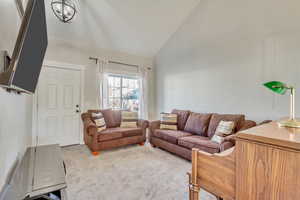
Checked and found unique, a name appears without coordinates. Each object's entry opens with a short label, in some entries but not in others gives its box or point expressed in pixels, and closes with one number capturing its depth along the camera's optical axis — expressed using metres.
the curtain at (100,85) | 4.07
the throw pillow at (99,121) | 3.37
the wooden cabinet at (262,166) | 0.58
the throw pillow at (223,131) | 2.55
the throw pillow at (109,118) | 3.78
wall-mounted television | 0.78
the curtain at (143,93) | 4.82
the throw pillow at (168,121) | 3.56
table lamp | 0.92
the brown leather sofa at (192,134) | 2.48
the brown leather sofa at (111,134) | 3.10
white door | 3.45
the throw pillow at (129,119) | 3.80
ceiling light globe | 2.24
